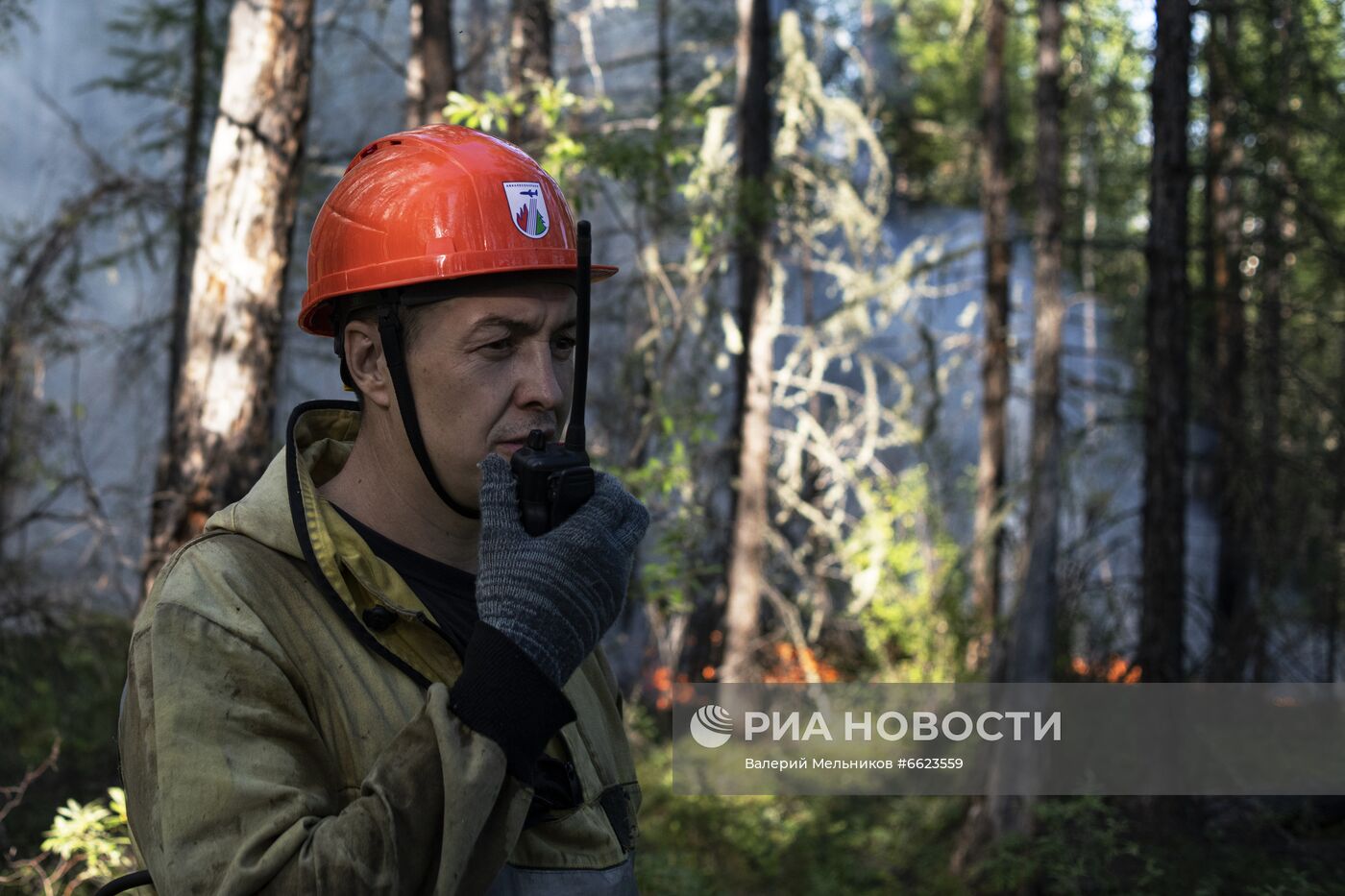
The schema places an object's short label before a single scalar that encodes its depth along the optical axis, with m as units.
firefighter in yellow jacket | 1.74
